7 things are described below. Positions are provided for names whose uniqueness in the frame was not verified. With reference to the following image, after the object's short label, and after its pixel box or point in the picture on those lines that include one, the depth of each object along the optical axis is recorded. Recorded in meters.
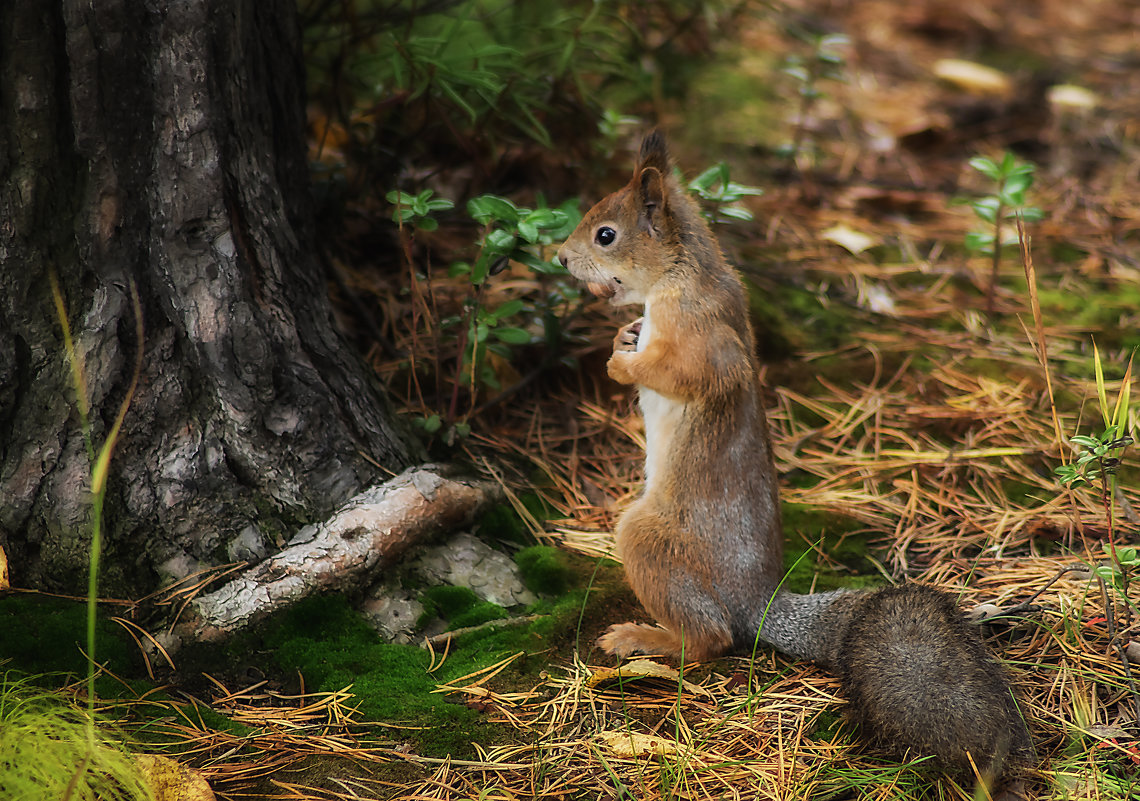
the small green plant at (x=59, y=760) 3.30
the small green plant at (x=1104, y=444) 4.01
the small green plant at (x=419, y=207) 5.14
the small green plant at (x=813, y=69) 8.48
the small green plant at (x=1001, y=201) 6.62
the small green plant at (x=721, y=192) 6.11
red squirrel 3.80
